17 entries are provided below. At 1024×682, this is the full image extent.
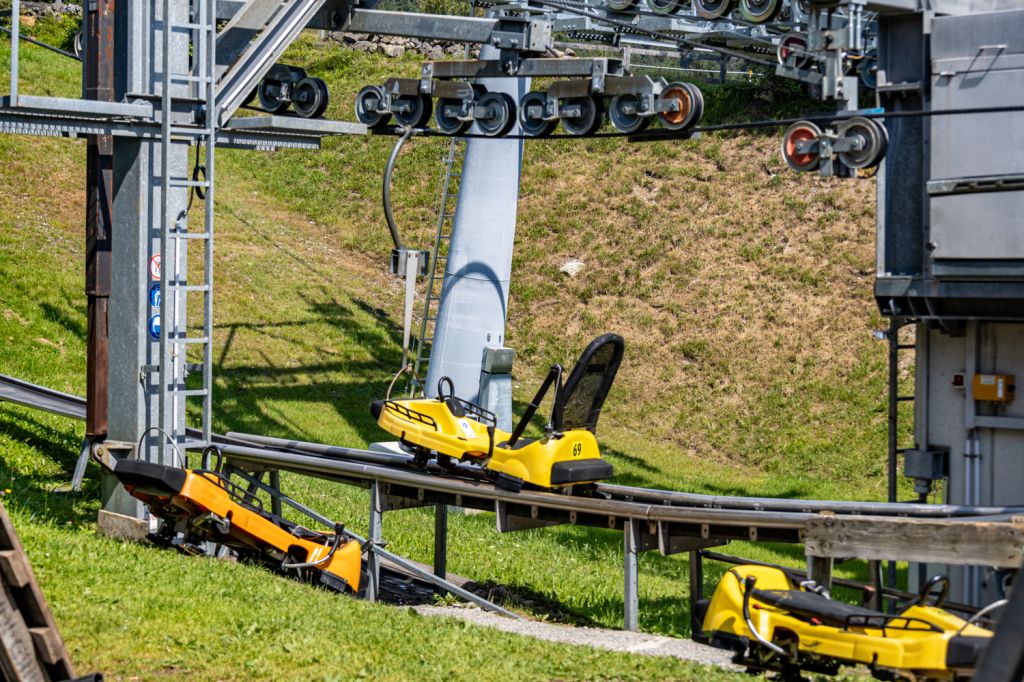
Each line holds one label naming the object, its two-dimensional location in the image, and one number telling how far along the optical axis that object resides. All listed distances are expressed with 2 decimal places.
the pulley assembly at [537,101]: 13.66
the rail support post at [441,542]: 13.57
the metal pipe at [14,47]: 11.16
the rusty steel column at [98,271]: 12.88
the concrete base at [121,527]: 12.33
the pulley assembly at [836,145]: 12.88
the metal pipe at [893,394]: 14.41
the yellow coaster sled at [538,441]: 12.12
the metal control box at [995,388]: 13.38
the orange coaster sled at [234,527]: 11.20
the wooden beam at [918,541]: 8.85
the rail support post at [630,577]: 11.35
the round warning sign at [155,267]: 12.49
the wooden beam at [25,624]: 6.28
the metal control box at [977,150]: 12.95
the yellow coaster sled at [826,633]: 7.15
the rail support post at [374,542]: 12.27
